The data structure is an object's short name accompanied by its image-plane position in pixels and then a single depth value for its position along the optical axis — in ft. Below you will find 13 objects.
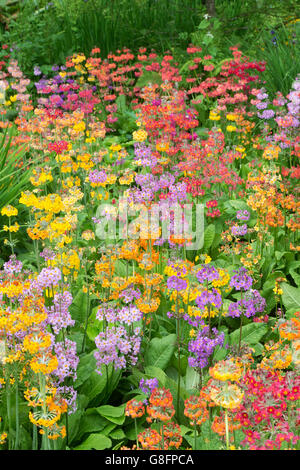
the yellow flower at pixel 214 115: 16.98
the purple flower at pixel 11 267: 8.70
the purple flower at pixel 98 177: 12.62
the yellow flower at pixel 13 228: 10.55
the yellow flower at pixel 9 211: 10.09
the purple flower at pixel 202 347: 8.03
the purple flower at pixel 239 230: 11.28
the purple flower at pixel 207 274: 8.20
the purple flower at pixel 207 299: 8.16
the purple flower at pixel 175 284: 8.32
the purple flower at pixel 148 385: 8.18
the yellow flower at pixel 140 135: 12.54
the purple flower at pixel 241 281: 8.98
